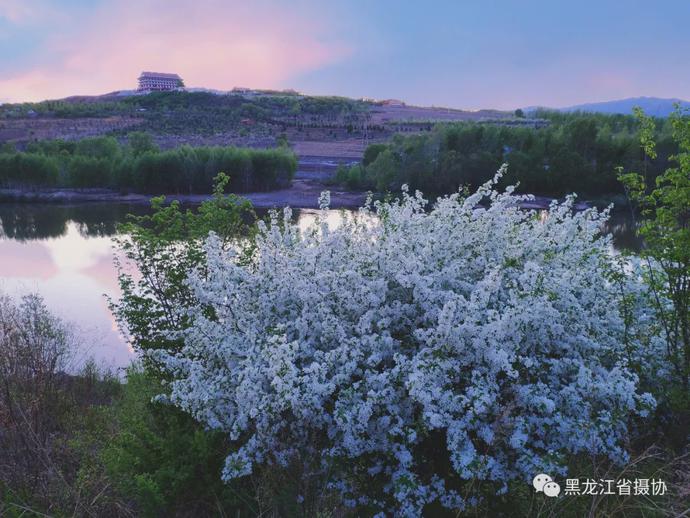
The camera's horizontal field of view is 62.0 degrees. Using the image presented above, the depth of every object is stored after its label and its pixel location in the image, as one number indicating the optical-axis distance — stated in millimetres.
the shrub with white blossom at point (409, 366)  4047
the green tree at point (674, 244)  5418
